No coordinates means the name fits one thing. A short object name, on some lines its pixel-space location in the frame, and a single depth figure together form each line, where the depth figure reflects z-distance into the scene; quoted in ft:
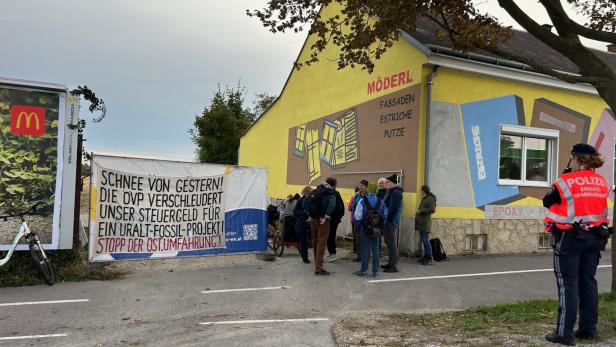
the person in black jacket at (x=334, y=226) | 32.71
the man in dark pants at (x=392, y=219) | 31.42
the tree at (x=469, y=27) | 22.09
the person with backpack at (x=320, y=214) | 29.76
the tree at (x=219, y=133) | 113.09
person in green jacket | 34.83
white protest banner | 29.68
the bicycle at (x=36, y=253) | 25.67
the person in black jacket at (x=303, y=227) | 34.14
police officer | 15.35
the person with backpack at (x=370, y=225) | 29.01
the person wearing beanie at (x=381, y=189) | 32.61
